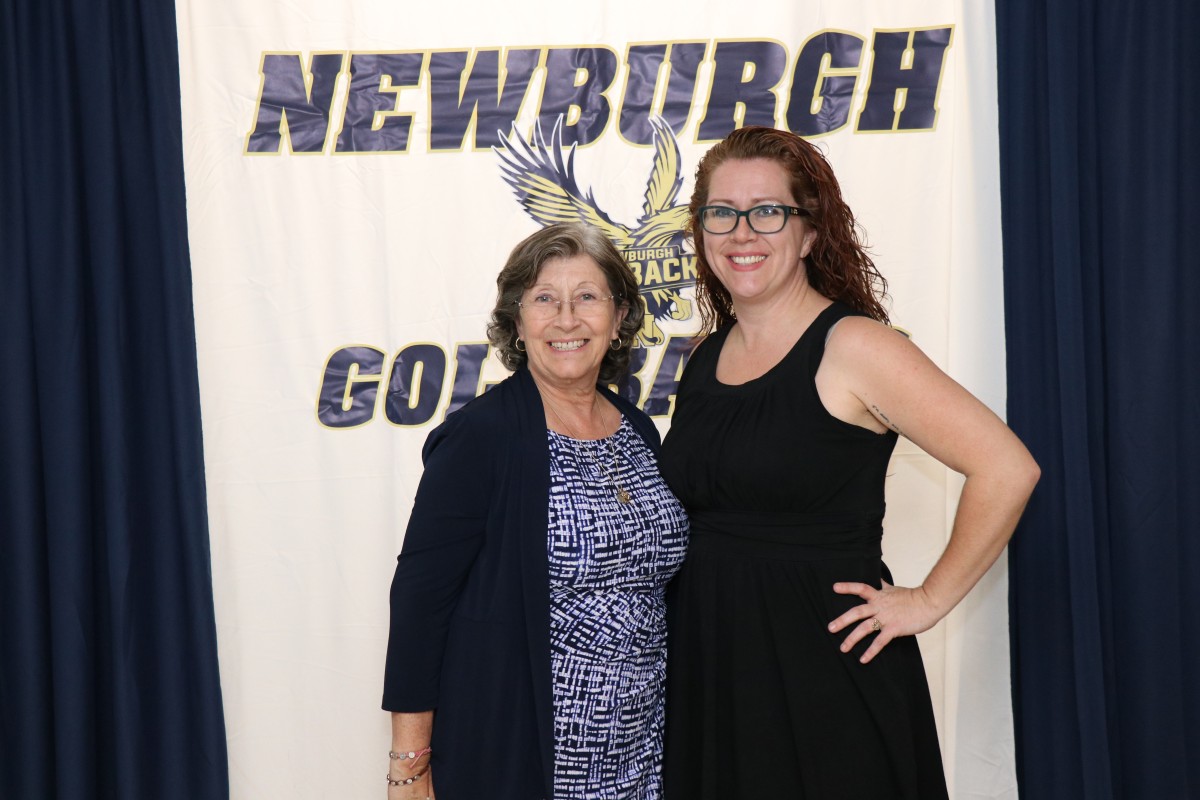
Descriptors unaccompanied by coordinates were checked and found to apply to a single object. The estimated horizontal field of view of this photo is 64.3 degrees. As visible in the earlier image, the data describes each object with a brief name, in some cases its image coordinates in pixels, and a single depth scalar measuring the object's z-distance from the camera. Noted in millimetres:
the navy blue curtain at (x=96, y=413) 2455
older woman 1602
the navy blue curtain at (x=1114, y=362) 2307
